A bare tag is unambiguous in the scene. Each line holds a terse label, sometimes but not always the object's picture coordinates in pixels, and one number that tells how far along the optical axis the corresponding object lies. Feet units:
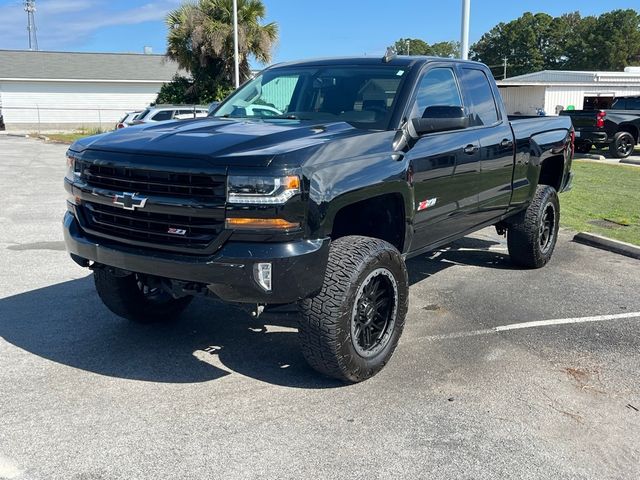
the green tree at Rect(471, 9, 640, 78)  276.21
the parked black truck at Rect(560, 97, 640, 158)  63.72
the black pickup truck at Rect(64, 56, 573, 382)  11.56
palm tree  87.76
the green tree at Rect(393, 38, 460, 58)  367.68
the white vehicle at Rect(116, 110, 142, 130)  64.42
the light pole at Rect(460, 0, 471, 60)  43.39
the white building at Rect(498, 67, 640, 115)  127.03
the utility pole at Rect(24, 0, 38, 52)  314.76
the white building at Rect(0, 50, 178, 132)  141.28
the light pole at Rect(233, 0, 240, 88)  74.77
